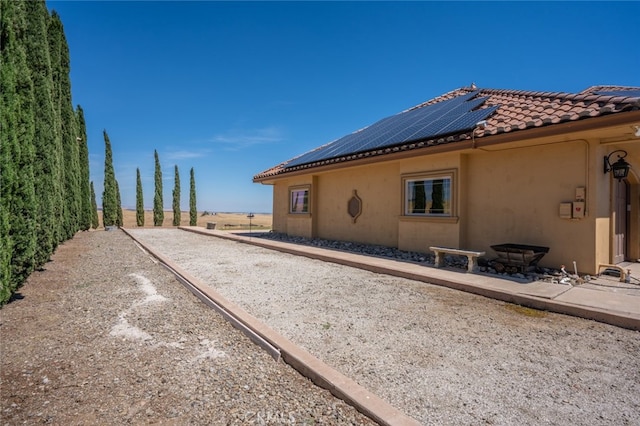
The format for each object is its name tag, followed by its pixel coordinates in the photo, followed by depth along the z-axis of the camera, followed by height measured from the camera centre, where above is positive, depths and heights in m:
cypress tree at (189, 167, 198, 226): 31.52 +0.62
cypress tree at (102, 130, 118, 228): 26.69 +1.57
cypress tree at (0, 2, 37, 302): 4.83 +0.95
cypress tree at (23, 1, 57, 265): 7.34 +2.23
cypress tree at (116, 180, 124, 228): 29.36 -0.73
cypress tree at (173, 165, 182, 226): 30.78 +0.72
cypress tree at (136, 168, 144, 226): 29.78 +0.53
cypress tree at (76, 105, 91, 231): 20.30 +2.38
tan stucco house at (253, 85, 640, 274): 6.32 +0.75
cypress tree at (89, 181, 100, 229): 29.09 -0.45
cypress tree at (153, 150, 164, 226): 29.95 +0.89
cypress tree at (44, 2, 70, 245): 9.67 +2.22
